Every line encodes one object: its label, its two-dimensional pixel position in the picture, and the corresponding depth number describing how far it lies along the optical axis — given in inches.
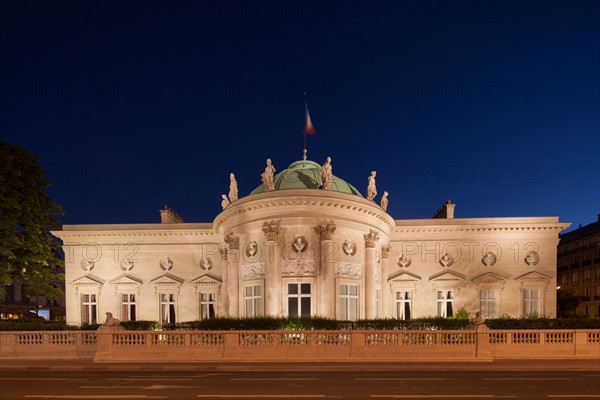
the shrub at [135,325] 863.9
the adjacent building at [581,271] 2314.2
